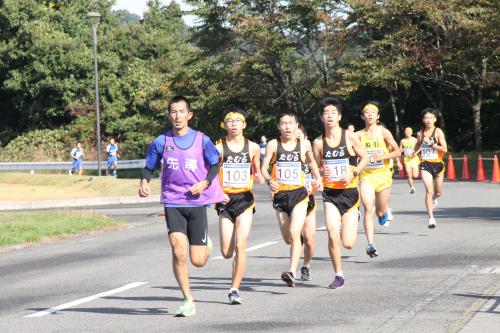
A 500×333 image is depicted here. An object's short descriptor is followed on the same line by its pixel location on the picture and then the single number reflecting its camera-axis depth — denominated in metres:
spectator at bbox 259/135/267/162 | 49.22
